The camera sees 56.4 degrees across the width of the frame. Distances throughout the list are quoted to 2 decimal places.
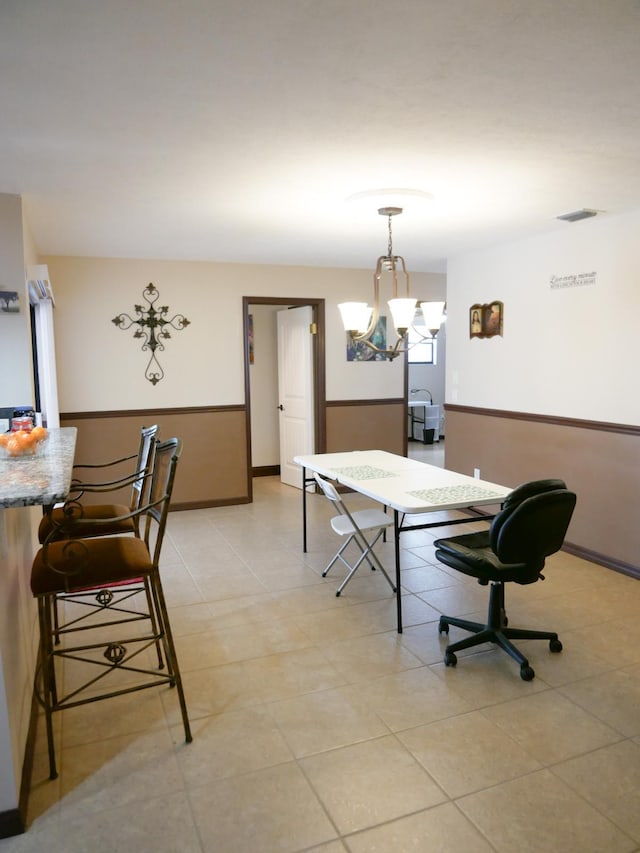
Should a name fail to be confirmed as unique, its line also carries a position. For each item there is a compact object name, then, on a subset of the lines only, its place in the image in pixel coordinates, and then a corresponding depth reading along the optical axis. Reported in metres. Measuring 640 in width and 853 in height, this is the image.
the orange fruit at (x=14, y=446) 2.28
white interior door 6.29
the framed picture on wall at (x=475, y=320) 5.25
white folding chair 3.47
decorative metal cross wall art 5.42
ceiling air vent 3.82
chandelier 3.30
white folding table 3.03
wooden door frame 5.90
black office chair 2.53
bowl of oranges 2.29
